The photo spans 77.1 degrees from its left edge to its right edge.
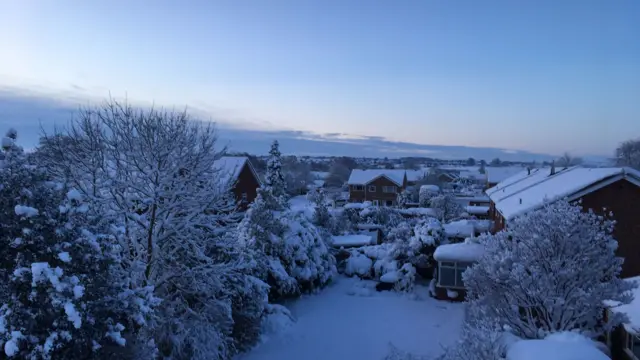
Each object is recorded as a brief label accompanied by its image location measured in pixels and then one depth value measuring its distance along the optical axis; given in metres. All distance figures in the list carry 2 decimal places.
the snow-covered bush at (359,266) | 24.42
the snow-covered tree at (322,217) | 32.09
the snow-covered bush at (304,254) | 19.86
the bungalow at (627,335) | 10.00
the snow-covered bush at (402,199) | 53.84
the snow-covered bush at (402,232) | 25.20
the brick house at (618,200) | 16.69
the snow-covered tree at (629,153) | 48.66
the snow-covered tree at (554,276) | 10.44
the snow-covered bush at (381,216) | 39.34
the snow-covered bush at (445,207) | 44.36
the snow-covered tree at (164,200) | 11.57
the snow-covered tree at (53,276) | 5.27
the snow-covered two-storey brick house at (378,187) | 58.66
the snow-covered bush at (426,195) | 52.71
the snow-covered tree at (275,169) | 30.12
